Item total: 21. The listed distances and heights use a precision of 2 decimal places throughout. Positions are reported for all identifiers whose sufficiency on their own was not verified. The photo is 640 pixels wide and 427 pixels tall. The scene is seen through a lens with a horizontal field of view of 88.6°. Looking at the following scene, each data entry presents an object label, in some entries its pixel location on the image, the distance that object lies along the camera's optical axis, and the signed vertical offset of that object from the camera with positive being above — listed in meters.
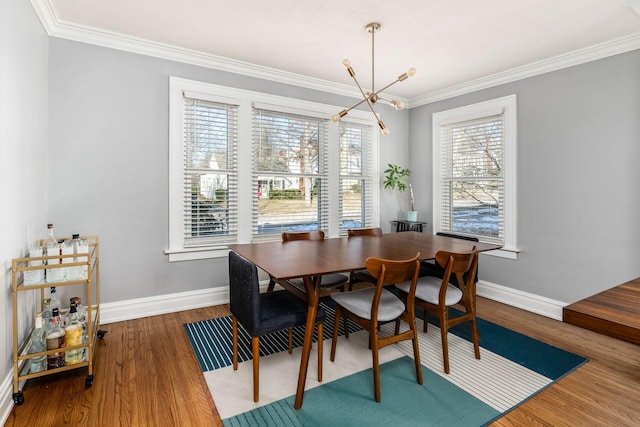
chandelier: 2.44 +1.06
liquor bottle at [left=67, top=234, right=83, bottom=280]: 2.11 -0.36
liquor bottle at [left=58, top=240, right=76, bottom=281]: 2.08 -0.31
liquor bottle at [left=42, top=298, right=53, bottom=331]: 2.10 -0.66
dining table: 1.87 -0.28
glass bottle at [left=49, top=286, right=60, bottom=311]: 2.20 -0.61
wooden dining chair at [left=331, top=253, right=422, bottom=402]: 1.90 -0.59
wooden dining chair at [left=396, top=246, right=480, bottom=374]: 2.19 -0.56
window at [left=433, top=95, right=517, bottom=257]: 3.69 +0.53
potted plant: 4.45 +0.48
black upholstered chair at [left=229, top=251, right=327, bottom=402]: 1.89 -0.59
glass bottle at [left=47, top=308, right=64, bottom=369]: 2.04 -0.78
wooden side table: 4.50 -0.15
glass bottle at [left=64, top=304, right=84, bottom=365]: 2.09 -0.79
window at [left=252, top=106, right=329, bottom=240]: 3.77 +0.50
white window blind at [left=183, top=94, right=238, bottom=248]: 3.35 +0.45
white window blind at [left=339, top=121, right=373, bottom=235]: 4.36 +0.51
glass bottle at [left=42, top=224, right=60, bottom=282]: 2.05 -0.28
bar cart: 1.87 -0.60
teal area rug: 1.82 -1.09
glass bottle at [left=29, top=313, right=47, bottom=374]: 2.03 -0.82
